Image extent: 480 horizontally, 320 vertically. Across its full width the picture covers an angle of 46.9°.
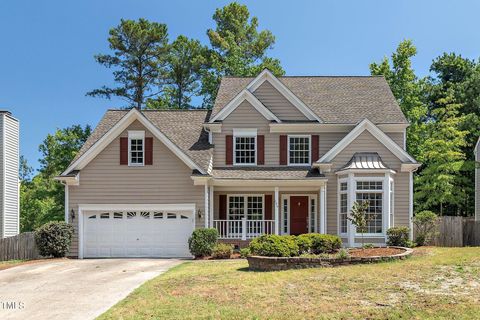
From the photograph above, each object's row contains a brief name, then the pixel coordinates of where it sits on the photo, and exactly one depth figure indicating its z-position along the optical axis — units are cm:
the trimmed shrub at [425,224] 2506
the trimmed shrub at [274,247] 1722
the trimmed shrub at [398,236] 2381
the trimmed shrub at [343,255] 1678
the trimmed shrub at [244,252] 2009
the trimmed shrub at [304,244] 1823
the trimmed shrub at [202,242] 2292
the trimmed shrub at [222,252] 2270
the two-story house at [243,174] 2436
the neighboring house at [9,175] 3030
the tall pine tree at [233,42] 4425
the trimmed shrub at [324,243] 1859
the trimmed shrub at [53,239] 2347
